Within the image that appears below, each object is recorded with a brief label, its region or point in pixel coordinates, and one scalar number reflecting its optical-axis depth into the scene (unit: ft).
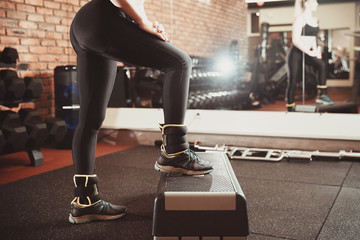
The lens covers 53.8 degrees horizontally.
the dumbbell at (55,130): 11.07
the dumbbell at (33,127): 10.35
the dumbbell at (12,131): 9.64
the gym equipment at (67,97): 13.06
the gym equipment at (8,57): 9.99
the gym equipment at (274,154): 10.84
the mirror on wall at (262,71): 11.93
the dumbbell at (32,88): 10.43
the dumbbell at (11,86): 9.90
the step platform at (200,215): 4.54
